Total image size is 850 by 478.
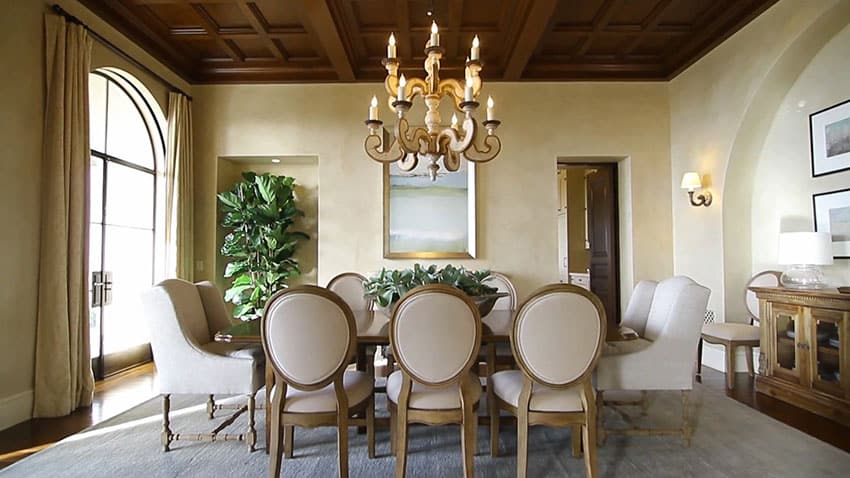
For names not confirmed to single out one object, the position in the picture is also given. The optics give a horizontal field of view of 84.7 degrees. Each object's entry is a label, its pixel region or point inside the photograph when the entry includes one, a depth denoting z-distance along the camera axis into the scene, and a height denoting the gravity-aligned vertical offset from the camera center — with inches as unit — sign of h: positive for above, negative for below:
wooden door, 237.5 +4.5
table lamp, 135.6 -2.8
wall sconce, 191.2 +25.7
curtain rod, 142.8 +73.5
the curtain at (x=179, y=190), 202.5 +26.9
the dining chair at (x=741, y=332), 159.5 -29.8
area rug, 99.0 -47.2
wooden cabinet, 127.1 -30.4
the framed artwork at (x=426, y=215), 220.1 +16.0
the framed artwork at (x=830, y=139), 149.0 +35.5
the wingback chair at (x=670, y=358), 108.8 -25.9
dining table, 99.0 -19.1
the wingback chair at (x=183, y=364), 108.3 -26.7
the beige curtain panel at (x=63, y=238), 135.0 +3.9
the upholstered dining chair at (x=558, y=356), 88.2 -20.7
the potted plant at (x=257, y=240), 211.9 +4.7
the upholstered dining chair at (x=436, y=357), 87.7 -20.8
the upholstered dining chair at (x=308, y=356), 89.6 -20.7
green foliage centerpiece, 105.0 -7.5
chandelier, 118.0 +33.8
